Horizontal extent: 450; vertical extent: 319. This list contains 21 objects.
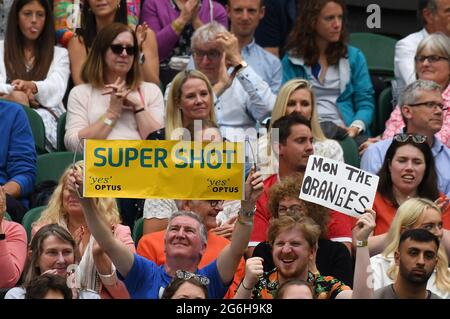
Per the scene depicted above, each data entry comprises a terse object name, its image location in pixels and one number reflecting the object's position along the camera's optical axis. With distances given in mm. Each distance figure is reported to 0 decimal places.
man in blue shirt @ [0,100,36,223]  19875
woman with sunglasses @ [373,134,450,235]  18984
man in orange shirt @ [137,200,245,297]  17453
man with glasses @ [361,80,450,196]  20453
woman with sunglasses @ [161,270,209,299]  14727
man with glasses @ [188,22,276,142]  21594
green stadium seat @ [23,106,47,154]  21266
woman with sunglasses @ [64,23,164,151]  20797
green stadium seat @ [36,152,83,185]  20391
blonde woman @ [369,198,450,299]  16812
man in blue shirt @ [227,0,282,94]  23156
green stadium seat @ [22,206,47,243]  18641
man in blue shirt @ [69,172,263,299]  15797
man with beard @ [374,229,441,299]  15875
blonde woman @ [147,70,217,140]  20094
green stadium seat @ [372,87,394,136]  23625
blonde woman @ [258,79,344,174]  20094
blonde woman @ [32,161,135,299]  16344
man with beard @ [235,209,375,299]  15781
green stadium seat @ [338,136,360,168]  21250
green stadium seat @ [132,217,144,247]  18797
